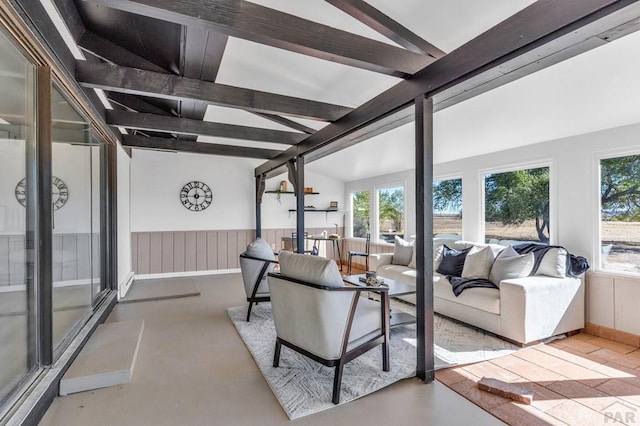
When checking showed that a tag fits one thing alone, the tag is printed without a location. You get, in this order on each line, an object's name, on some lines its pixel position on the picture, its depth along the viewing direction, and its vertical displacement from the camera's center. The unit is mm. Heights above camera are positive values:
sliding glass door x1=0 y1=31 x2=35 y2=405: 1632 -5
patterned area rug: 2197 -1202
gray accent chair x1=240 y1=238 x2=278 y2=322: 3746 -689
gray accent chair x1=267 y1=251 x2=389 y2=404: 2152 -711
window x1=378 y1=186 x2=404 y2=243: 6586 +20
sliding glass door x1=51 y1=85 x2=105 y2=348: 2369 -20
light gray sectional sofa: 3051 -836
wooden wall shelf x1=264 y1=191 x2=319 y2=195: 7428 +501
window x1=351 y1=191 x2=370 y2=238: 7598 +25
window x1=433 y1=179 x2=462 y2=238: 5258 +111
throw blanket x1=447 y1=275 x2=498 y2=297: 3535 -757
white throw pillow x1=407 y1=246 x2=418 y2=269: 4817 -704
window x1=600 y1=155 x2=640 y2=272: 3193 +2
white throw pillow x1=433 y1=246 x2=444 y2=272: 4480 -584
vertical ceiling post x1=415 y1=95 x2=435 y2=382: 2389 -165
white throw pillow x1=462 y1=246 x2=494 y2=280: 3814 -584
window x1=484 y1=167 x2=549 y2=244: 4004 +110
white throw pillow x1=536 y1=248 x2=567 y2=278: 3325 -511
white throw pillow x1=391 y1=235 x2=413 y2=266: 4926 -580
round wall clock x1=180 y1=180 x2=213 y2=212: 6680 +381
